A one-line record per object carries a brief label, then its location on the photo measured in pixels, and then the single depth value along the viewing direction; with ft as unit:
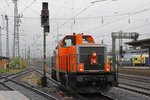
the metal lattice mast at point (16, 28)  175.91
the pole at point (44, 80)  71.05
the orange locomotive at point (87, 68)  50.98
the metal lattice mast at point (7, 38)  188.58
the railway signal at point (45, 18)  69.41
